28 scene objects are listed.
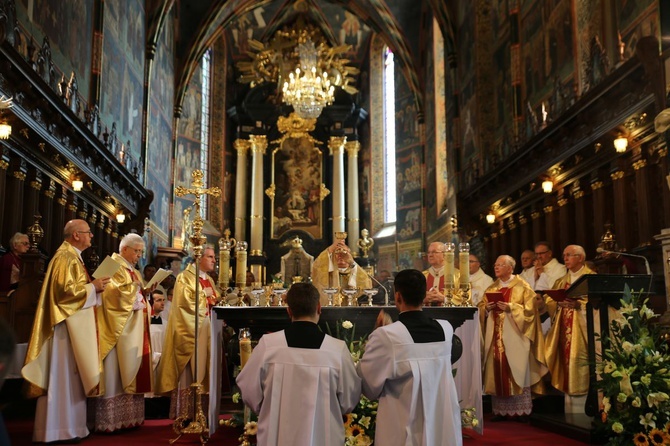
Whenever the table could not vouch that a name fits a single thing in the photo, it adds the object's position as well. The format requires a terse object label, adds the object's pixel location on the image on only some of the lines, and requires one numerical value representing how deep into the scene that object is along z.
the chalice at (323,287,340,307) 6.65
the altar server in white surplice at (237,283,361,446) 4.30
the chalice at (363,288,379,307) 6.67
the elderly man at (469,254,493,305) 9.79
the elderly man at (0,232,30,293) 8.41
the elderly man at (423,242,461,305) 8.68
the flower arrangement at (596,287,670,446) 5.32
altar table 6.35
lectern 6.23
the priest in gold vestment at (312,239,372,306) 7.39
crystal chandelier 21.38
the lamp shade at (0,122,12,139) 8.70
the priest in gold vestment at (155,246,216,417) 7.56
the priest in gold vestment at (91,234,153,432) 7.04
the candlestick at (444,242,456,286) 6.64
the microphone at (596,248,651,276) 7.45
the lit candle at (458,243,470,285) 6.58
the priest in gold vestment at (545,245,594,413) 7.70
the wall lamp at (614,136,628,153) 9.33
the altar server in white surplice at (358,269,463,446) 4.41
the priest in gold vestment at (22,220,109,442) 6.45
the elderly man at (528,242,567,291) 9.60
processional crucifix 6.38
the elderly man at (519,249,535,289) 10.74
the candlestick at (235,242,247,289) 6.69
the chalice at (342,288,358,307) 6.77
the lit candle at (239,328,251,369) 6.11
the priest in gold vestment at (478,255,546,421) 7.98
